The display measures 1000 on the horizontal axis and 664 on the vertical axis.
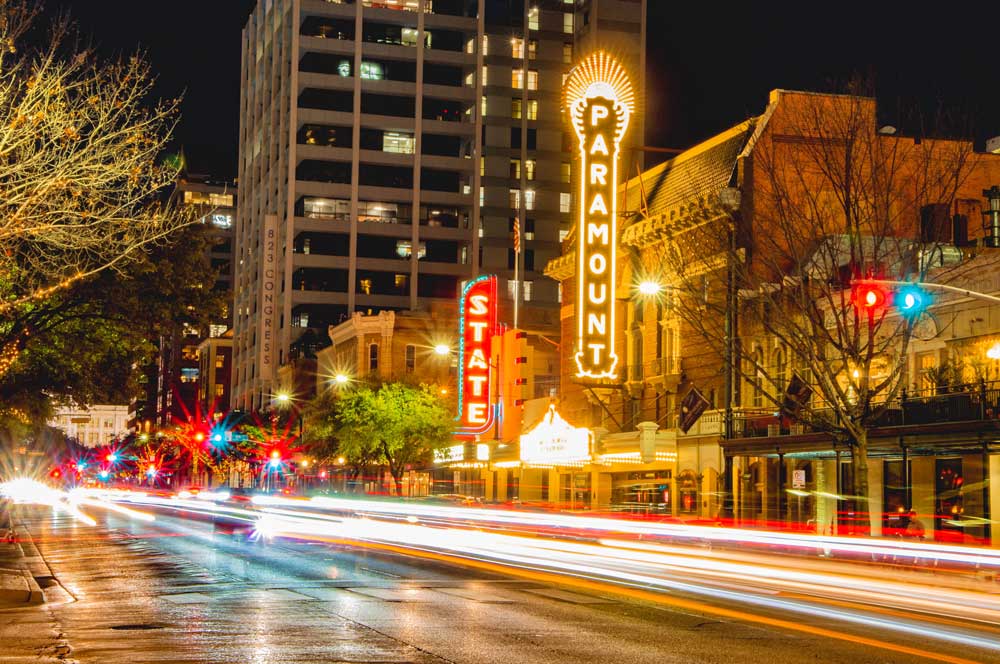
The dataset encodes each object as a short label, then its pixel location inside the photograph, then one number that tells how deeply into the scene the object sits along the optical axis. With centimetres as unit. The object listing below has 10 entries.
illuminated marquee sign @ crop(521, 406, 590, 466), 5388
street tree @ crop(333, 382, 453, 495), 6844
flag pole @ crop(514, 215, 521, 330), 6574
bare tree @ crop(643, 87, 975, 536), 3403
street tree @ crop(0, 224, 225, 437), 3256
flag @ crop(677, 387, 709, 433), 4606
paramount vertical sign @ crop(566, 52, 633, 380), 5162
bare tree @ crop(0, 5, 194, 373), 1823
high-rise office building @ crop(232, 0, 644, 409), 11144
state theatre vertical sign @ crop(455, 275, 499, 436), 6438
